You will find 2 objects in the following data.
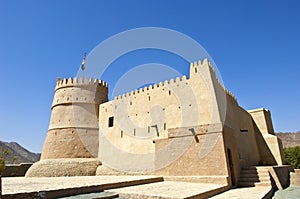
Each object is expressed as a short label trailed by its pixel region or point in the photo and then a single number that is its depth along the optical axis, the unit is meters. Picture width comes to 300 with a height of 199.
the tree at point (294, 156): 17.03
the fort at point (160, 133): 8.52
